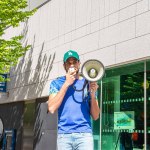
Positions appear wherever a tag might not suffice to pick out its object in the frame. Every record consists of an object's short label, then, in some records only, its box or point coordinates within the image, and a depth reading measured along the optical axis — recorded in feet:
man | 10.34
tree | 37.65
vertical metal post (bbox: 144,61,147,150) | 26.25
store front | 26.89
